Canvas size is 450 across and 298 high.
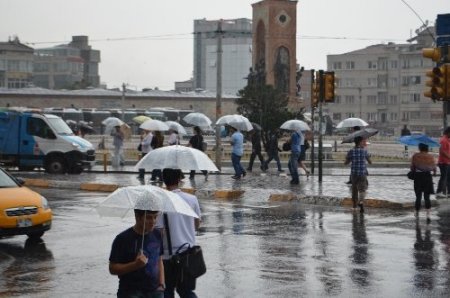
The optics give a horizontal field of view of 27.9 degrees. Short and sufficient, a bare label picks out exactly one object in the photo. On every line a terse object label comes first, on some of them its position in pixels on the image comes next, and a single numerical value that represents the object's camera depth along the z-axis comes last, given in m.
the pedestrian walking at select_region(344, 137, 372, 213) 18.98
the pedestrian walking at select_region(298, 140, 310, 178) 29.38
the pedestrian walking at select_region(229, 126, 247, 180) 28.52
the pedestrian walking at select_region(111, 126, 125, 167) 34.88
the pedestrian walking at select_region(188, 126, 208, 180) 29.36
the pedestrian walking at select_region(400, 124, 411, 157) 47.12
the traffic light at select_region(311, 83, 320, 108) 27.03
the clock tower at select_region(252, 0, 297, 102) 74.94
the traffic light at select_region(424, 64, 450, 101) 20.19
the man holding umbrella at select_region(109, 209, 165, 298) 6.73
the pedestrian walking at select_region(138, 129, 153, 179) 29.39
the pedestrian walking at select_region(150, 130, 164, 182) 28.81
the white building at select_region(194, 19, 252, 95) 193.75
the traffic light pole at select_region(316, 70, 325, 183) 26.73
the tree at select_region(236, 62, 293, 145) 44.72
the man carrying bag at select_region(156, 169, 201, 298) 7.97
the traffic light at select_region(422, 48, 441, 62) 20.03
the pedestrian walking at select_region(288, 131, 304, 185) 26.61
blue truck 32.19
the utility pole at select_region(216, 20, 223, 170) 35.53
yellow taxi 14.33
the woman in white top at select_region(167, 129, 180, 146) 29.70
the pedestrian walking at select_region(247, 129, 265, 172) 32.50
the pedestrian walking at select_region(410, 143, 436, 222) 17.98
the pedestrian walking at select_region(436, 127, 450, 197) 22.14
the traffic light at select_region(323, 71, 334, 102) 26.70
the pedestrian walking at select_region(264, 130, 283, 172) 32.91
